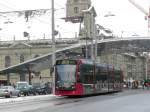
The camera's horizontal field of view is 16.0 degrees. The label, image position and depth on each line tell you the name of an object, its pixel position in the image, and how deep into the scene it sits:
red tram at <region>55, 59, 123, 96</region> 41.88
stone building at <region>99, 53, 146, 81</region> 139.51
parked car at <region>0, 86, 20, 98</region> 52.26
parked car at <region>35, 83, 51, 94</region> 62.66
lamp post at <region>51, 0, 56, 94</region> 51.07
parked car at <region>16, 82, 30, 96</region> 60.12
